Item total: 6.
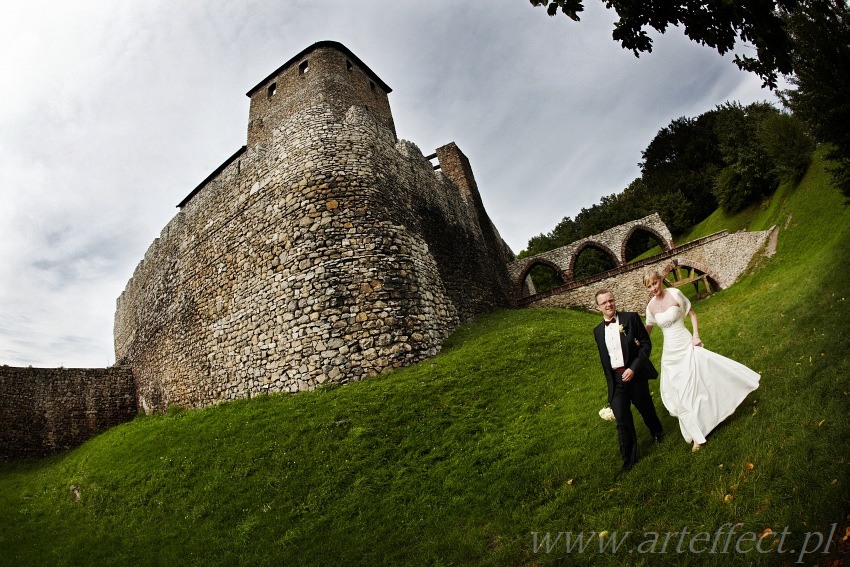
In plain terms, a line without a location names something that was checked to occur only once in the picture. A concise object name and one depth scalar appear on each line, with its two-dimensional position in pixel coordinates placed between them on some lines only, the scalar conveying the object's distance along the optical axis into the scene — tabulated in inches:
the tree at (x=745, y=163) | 1093.1
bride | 202.7
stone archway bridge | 854.5
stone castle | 461.7
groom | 206.8
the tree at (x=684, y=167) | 1649.9
